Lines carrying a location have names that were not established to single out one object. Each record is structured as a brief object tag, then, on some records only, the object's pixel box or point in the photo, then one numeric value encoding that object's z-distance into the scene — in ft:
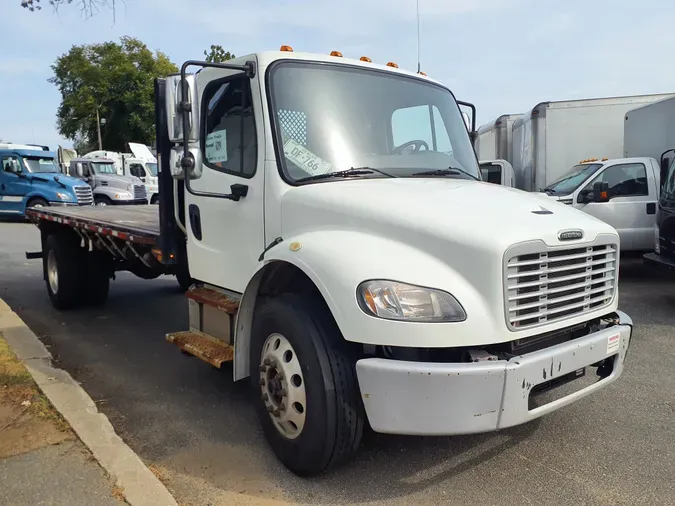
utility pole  139.96
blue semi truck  65.72
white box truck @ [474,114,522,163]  45.65
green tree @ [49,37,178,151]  147.84
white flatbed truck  9.14
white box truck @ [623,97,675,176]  30.76
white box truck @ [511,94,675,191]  37.70
